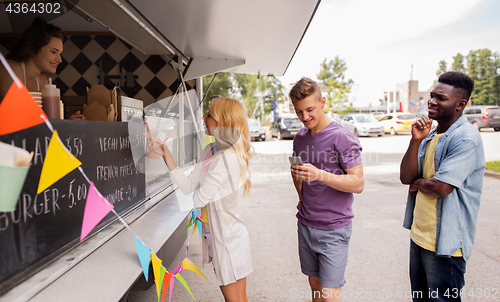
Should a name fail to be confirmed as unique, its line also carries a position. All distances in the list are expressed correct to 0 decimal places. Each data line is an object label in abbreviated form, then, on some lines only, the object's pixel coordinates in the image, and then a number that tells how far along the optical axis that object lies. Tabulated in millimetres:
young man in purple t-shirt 2027
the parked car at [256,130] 20078
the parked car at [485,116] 18703
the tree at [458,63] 49275
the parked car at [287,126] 20734
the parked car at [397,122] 22047
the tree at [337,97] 34844
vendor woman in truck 2133
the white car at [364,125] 20656
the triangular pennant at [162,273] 2043
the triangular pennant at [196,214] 2596
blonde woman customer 2059
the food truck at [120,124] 1566
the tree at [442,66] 50875
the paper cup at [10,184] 1129
